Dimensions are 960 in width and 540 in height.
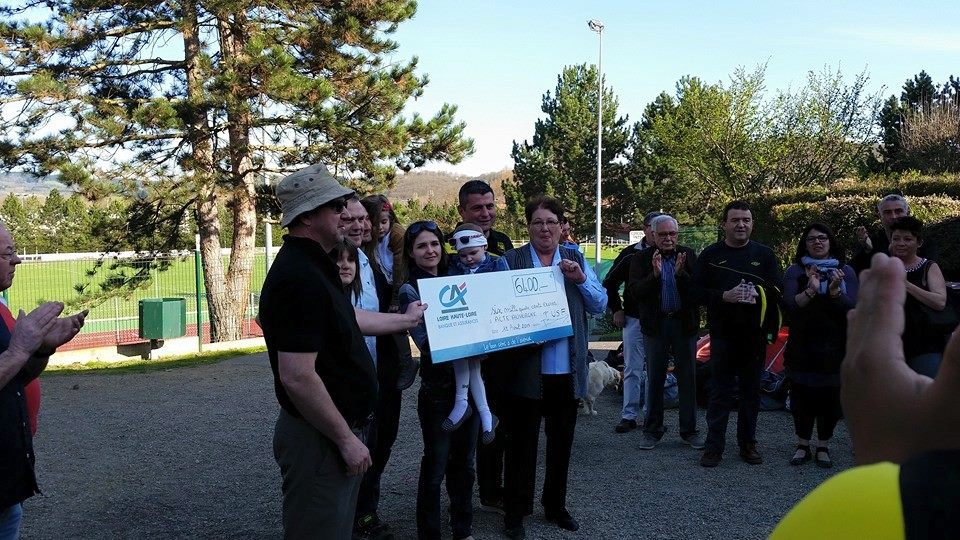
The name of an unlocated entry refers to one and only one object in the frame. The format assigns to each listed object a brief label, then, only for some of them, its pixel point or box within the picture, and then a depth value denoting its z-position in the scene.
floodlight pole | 35.25
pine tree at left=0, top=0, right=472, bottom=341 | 16.11
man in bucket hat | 2.95
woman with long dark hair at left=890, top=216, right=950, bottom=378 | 5.82
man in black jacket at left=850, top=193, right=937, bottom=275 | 6.42
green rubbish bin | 16.02
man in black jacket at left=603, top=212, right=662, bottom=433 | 7.81
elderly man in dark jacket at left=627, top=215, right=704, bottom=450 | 7.16
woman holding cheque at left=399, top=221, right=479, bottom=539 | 4.68
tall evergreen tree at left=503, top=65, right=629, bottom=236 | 52.31
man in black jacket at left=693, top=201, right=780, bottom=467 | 6.60
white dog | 8.61
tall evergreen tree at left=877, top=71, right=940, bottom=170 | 34.22
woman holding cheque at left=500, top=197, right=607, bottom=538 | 5.06
